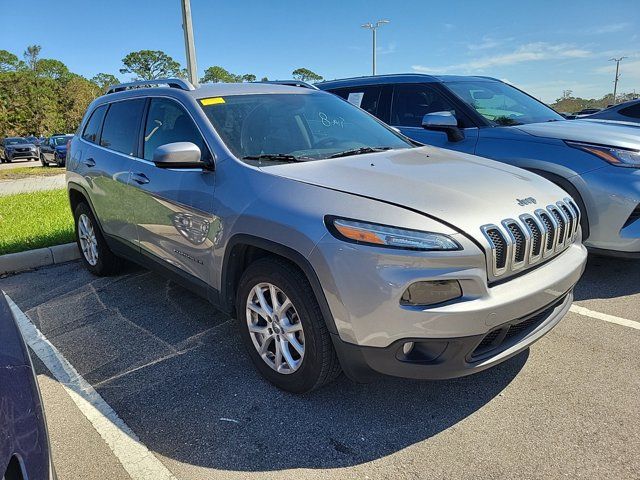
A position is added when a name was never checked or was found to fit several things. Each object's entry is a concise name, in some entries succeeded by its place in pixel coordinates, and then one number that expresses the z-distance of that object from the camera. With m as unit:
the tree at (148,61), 74.69
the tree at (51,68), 77.12
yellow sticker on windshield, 3.42
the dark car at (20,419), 1.26
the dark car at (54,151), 22.52
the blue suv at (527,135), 3.98
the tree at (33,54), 84.19
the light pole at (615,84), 58.40
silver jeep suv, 2.23
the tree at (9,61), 74.56
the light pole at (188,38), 8.27
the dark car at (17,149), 30.20
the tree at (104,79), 72.56
